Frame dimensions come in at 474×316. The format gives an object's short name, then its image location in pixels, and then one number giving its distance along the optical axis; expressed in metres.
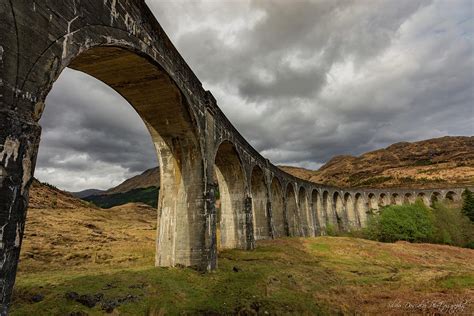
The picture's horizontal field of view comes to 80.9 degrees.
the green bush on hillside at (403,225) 30.97
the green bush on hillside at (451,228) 31.84
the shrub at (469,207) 38.13
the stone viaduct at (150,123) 3.79
